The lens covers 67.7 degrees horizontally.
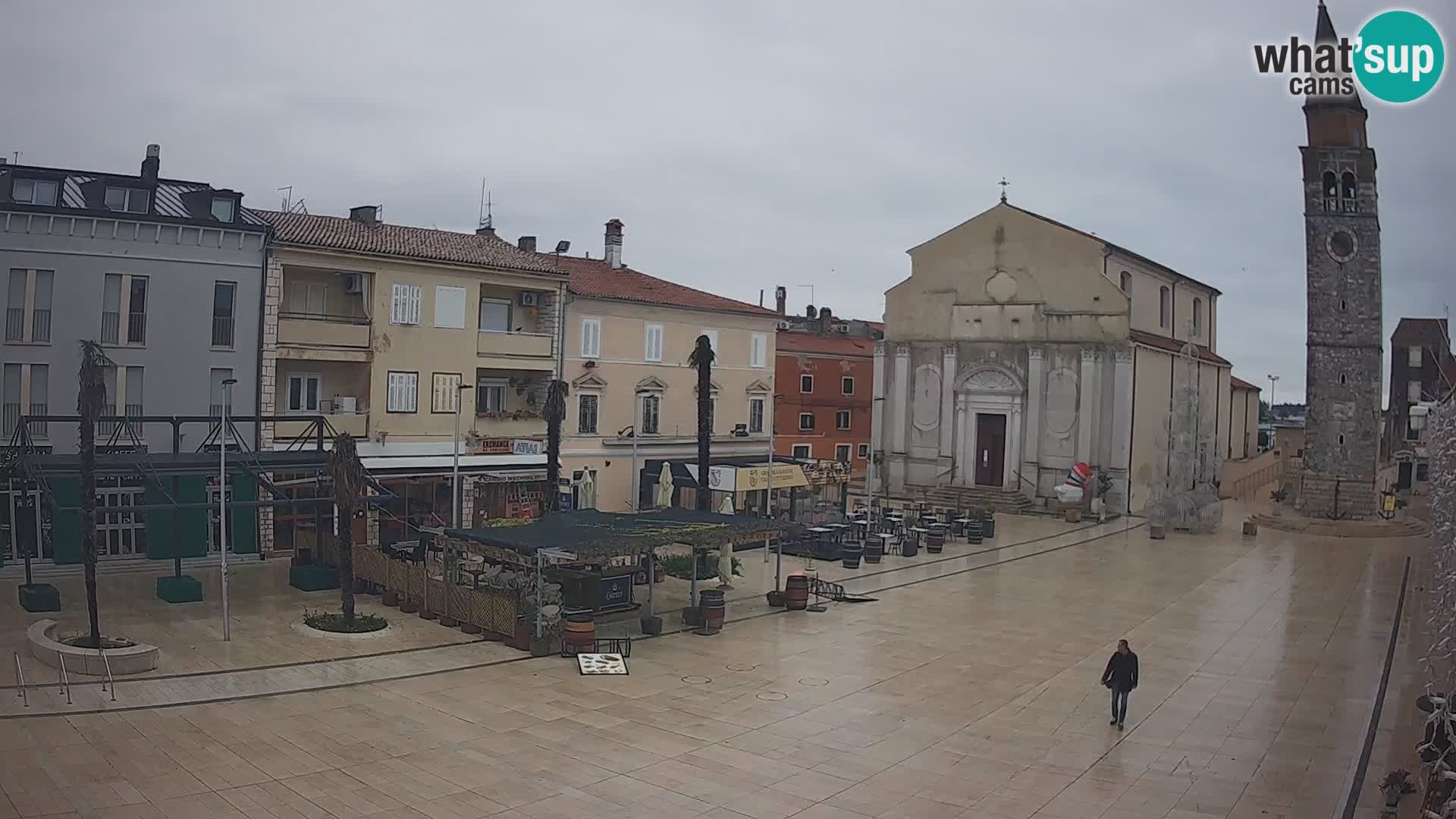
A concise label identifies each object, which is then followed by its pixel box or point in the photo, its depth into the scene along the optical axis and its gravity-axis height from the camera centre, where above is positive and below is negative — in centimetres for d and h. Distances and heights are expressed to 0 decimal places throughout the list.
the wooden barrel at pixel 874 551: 3409 -415
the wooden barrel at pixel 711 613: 2302 -422
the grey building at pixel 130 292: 2839 +278
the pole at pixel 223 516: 2069 -234
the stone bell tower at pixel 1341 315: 4972 +560
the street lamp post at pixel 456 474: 2953 -192
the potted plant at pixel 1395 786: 1348 -437
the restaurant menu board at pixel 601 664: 1953 -463
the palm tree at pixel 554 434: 2980 -72
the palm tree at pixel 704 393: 3172 +61
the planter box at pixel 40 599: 2255 -436
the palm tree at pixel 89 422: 1958 -54
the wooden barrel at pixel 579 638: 2061 -434
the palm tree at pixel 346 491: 2194 -187
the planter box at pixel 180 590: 2403 -433
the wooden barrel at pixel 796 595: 2597 -428
